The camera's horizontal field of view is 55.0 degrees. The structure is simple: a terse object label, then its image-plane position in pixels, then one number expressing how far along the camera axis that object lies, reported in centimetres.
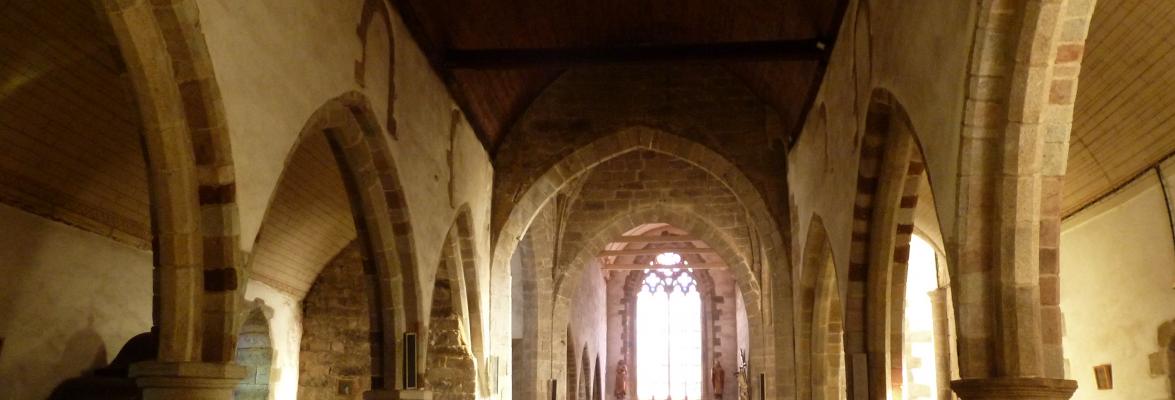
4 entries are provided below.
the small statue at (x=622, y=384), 2445
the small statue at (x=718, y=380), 2425
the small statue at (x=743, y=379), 1974
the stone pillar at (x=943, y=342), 1094
